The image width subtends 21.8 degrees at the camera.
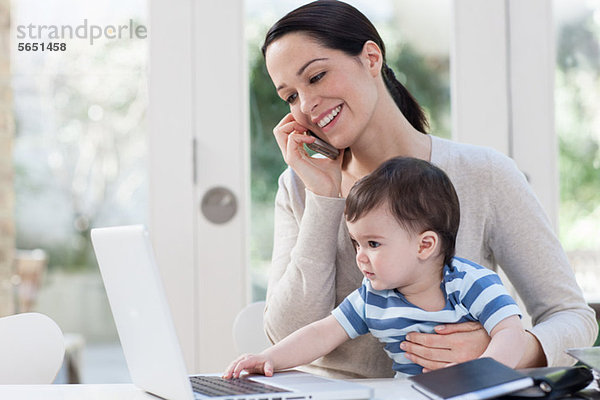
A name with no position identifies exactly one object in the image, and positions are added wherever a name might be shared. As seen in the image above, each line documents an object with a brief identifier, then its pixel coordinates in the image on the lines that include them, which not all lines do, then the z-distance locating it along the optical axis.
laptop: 1.75
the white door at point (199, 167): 2.63
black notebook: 1.68
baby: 1.91
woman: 2.10
